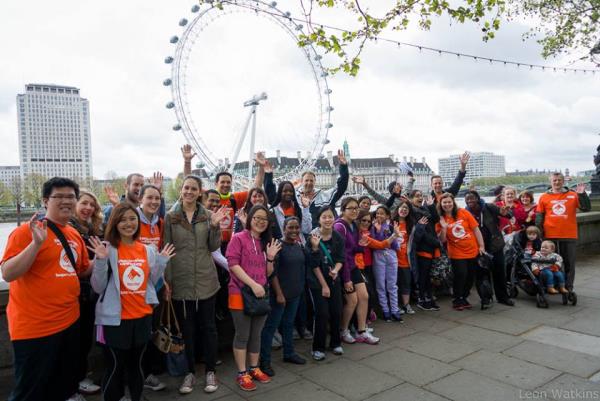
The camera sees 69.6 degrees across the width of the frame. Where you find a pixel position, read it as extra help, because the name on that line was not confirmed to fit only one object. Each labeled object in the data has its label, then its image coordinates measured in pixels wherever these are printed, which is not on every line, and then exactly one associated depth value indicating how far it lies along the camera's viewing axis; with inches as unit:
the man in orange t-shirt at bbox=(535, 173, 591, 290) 255.1
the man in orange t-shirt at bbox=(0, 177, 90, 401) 107.9
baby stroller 232.4
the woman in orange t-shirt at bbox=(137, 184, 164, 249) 148.0
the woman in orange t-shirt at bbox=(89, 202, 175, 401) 121.9
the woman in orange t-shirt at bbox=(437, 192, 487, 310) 232.1
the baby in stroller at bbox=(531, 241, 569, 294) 235.0
